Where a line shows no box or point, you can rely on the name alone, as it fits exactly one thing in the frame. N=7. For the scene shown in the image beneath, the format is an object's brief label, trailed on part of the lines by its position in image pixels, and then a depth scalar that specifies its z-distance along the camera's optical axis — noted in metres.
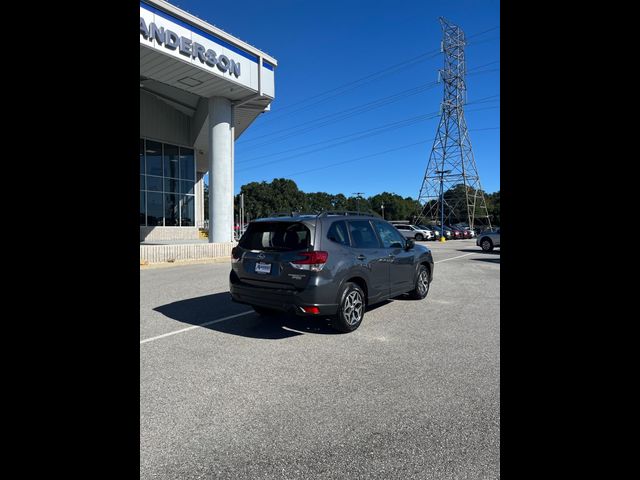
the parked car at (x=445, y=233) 39.52
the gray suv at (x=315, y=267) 5.03
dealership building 15.89
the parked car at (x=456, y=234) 41.97
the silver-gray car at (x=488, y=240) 20.78
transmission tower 47.38
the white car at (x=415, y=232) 36.19
